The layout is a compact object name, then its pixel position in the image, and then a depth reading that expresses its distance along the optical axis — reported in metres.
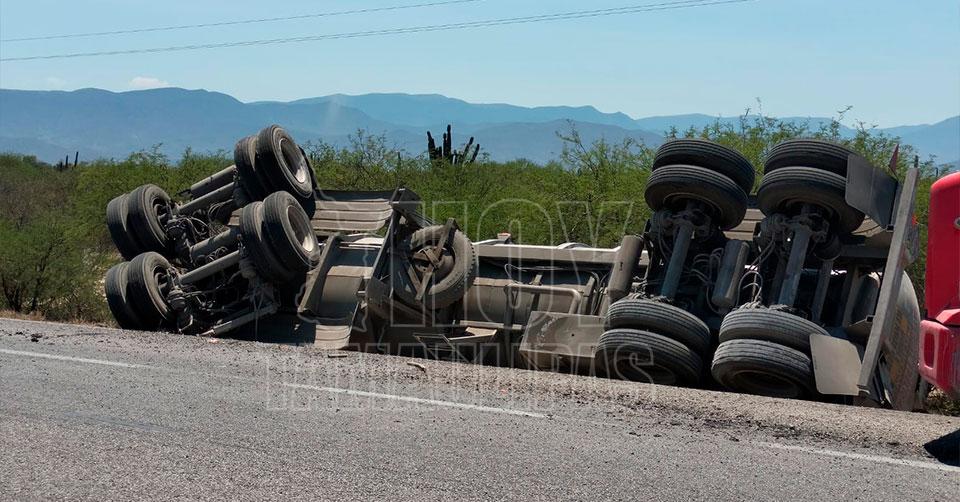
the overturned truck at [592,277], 8.43
